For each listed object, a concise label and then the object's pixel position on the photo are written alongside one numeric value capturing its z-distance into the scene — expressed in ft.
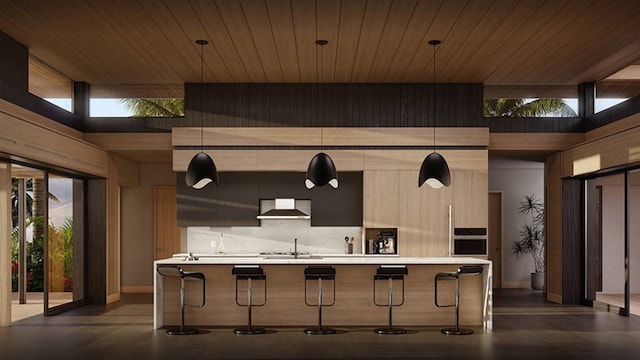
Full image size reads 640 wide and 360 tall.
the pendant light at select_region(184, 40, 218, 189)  25.81
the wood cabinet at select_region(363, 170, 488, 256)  33.71
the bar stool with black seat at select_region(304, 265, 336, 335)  26.30
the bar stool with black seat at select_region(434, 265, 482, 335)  26.11
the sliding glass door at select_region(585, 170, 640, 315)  33.71
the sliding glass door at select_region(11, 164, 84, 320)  30.32
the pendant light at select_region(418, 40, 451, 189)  25.49
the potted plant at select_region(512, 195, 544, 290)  44.11
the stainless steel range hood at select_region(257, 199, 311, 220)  32.91
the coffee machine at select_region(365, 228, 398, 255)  33.91
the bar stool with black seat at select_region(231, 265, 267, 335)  26.45
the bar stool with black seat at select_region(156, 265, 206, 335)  26.20
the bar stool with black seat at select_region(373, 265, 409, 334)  26.43
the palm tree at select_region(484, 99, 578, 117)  36.24
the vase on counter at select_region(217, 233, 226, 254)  34.16
